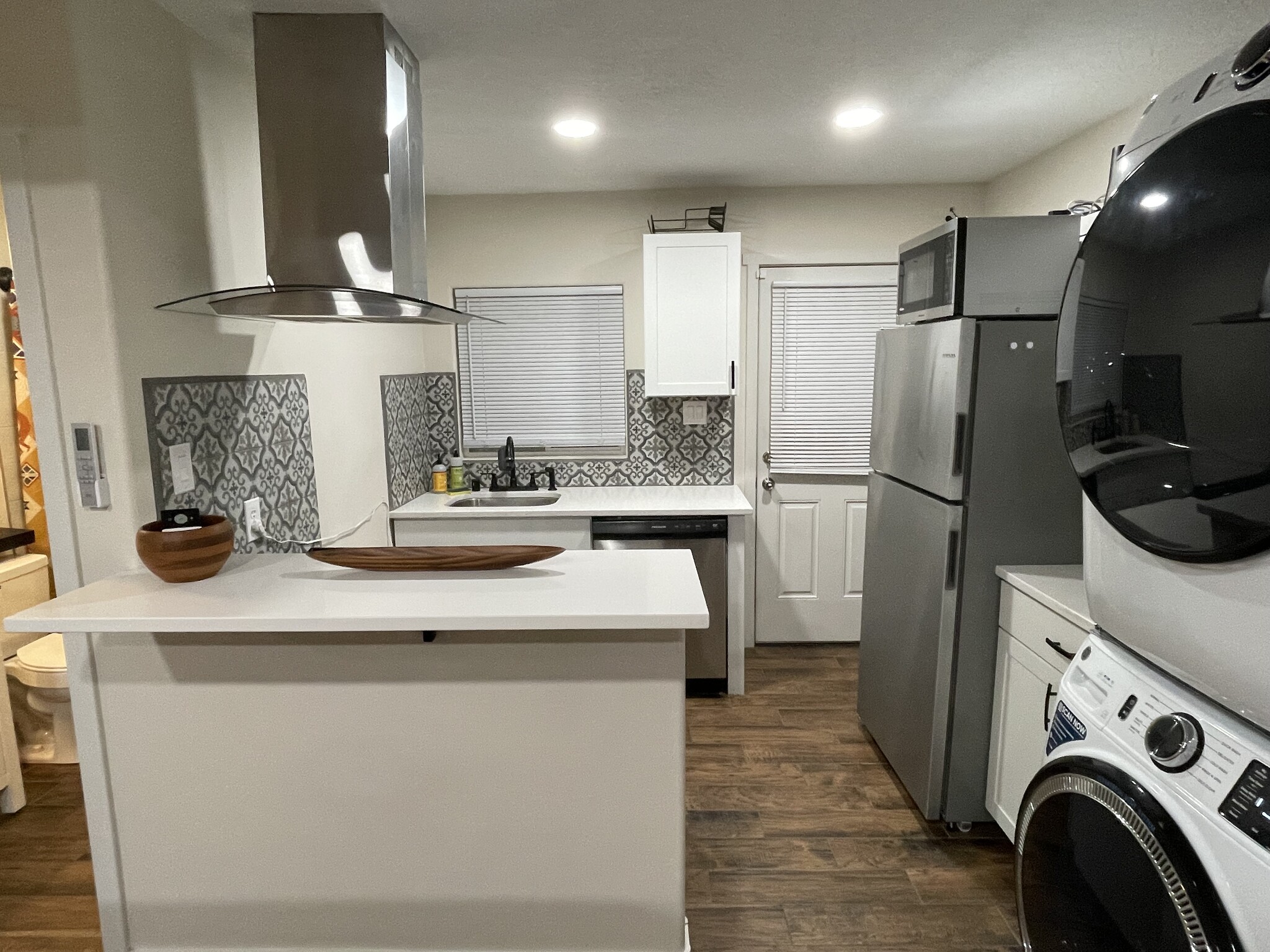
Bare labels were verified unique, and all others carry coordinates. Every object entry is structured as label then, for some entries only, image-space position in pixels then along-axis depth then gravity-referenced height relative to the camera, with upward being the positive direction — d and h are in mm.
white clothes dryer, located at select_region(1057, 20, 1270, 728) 879 -4
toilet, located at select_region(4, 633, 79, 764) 2504 -1190
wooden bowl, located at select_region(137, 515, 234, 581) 1554 -374
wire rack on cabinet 3527 +796
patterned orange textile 3121 -341
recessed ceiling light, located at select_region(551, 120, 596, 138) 2539 +918
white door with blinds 3666 -335
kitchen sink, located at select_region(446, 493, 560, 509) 3584 -610
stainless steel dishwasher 3197 -751
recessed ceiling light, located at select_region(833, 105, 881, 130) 2453 +924
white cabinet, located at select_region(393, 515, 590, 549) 3229 -685
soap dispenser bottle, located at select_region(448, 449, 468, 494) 3750 -515
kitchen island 1595 -901
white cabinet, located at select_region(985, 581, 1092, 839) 1865 -874
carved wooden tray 1665 -415
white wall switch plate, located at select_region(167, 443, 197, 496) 1762 -217
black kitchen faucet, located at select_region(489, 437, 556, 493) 3744 -493
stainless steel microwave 2076 +339
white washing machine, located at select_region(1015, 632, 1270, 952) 885 -623
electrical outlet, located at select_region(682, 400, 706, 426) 3723 -159
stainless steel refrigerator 2070 -413
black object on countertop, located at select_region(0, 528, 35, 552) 2684 -599
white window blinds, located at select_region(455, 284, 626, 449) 3734 +65
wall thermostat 1603 -194
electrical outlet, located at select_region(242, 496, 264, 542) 2037 -400
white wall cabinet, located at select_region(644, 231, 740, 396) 3344 +320
